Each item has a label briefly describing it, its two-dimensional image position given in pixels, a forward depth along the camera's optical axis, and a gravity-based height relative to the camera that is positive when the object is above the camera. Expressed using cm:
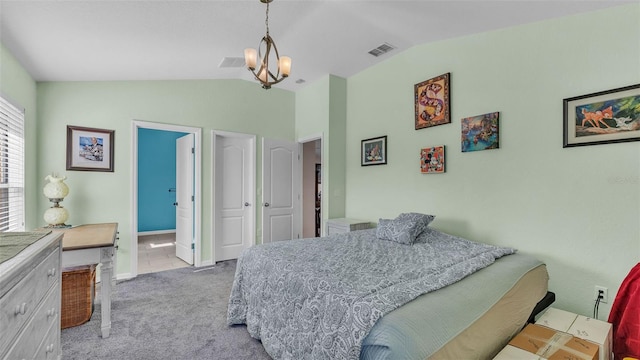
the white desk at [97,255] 212 -56
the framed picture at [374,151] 382 +41
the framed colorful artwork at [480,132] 273 +47
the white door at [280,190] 471 -16
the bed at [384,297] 127 -64
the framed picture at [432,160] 316 +23
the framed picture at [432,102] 313 +90
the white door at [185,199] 427 -28
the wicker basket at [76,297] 246 -102
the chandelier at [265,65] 222 +93
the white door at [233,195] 443 -23
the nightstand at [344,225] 377 -61
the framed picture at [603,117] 202 +47
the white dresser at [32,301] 100 -51
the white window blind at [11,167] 245 +14
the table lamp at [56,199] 288 -18
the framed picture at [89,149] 338 +40
